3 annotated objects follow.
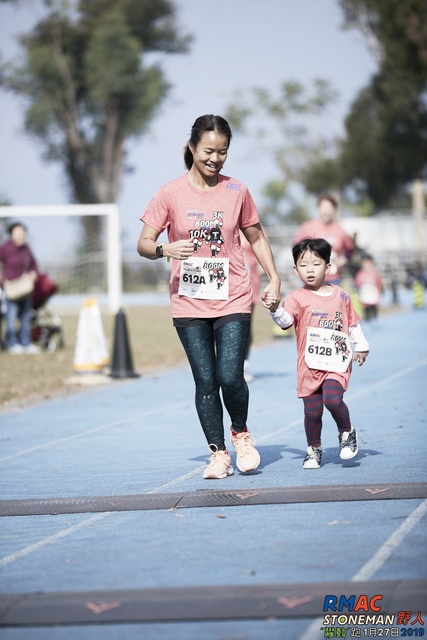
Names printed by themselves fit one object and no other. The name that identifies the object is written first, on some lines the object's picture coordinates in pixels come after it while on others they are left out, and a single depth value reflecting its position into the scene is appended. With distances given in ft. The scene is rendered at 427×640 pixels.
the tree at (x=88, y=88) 207.31
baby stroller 72.02
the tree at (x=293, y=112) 269.85
